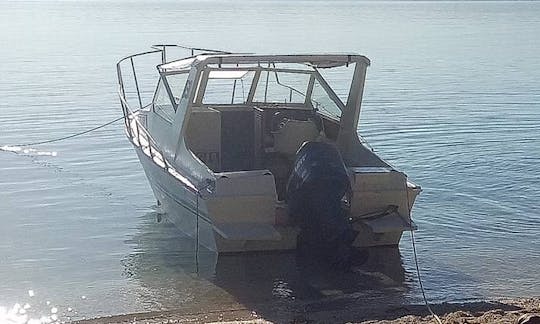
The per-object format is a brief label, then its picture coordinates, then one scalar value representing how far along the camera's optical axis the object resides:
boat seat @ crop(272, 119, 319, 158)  13.08
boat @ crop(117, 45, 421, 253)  10.84
